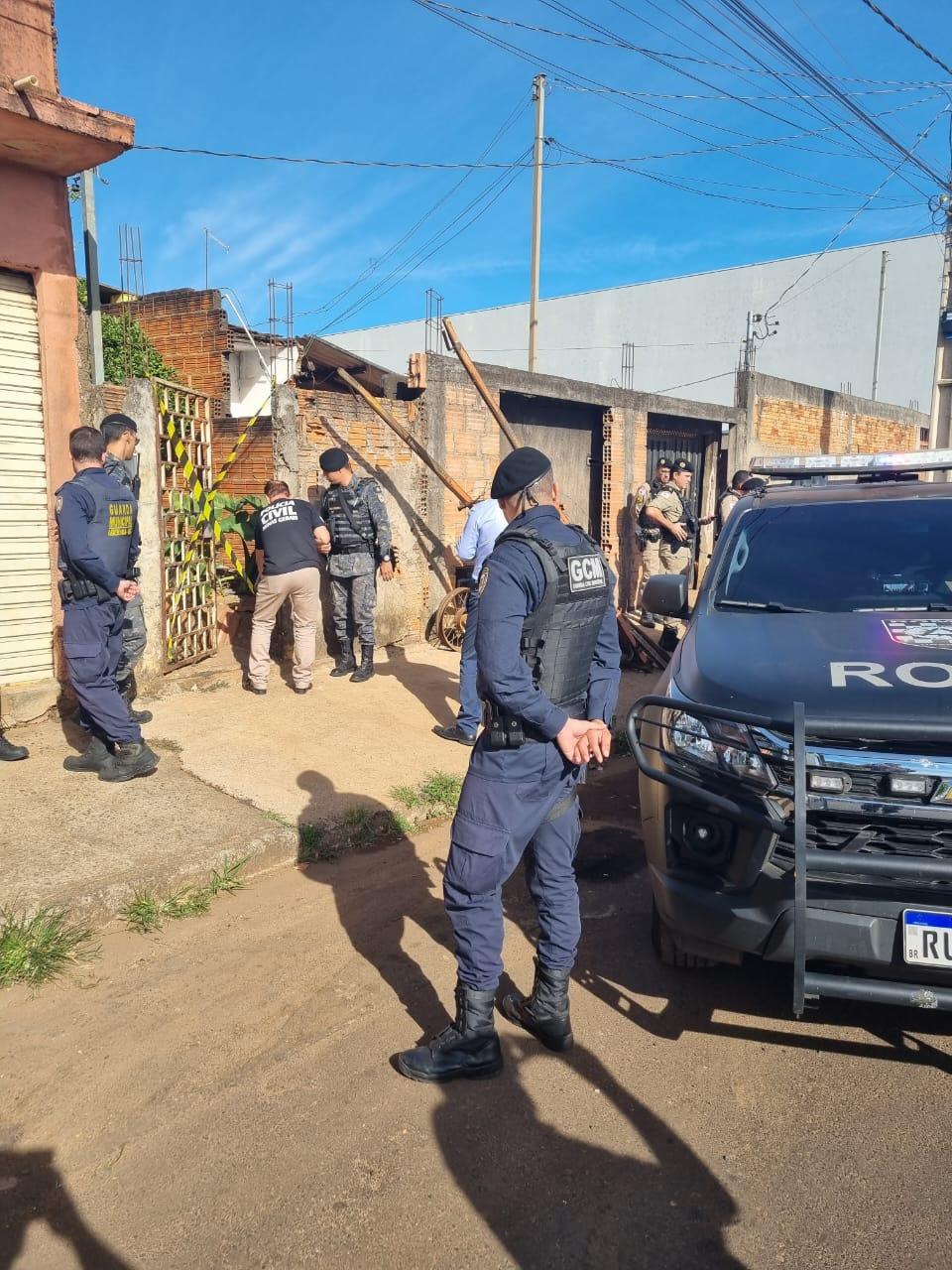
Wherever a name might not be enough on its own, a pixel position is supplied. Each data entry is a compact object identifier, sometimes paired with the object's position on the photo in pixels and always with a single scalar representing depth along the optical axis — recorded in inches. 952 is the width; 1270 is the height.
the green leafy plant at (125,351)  430.3
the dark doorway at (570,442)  438.3
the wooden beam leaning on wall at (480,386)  334.3
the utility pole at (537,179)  789.2
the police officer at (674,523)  420.5
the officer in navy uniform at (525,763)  111.4
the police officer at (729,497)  340.5
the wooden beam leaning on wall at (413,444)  341.4
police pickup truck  99.2
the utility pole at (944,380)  629.6
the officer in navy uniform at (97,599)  194.7
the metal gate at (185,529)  277.6
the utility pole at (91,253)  258.5
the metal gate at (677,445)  520.7
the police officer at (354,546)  300.4
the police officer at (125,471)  220.8
